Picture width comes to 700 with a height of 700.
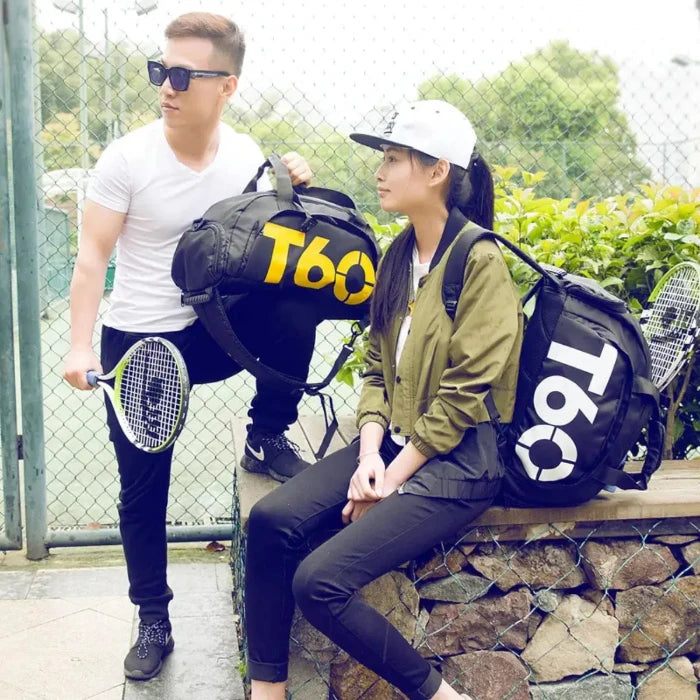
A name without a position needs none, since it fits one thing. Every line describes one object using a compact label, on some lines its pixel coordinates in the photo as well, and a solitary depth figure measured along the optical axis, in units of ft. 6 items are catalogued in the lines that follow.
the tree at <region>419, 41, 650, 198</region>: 16.06
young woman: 8.62
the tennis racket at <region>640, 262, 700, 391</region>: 10.25
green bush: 11.72
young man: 10.20
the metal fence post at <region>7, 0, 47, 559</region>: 13.61
